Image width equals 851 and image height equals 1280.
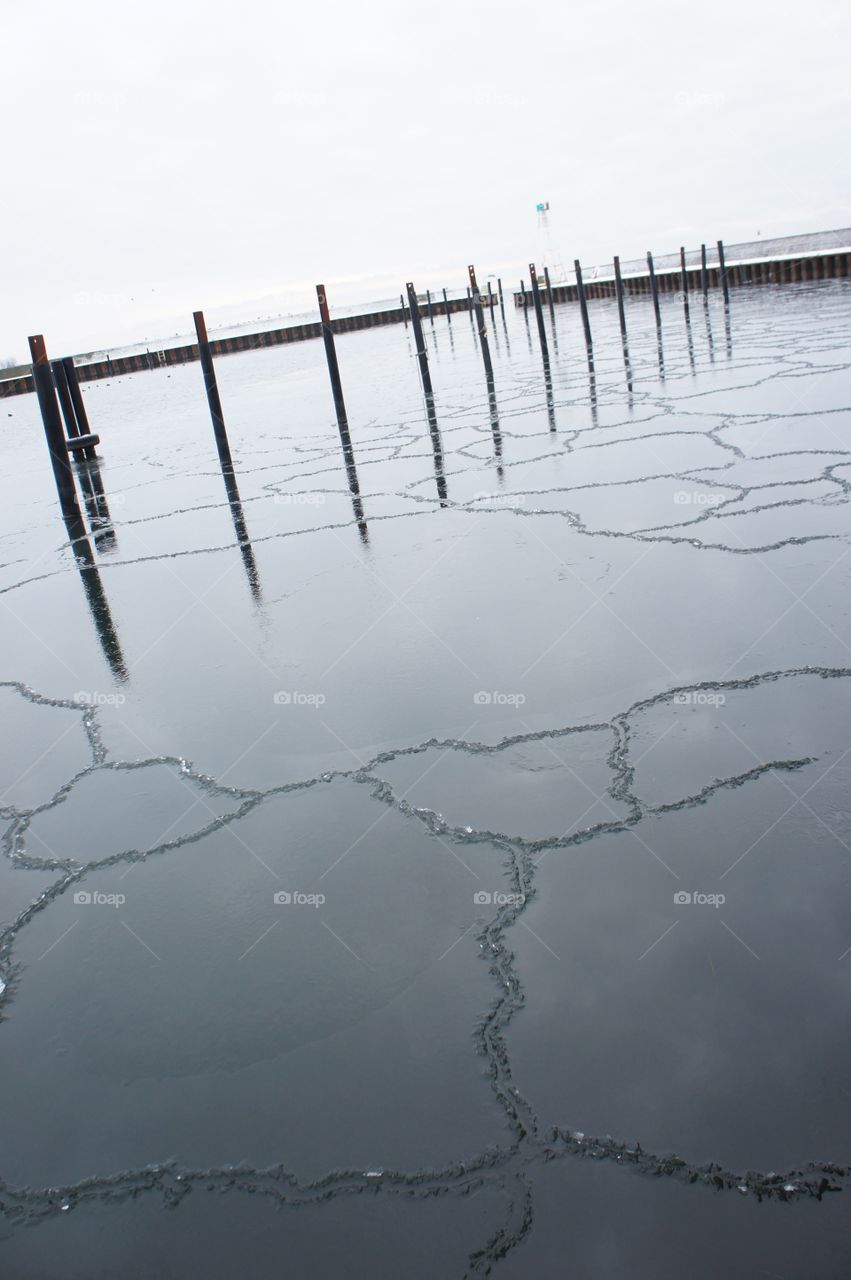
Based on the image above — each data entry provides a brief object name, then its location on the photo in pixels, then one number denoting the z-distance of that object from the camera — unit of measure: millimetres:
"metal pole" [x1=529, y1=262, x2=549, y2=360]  16266
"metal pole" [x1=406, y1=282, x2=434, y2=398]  14031
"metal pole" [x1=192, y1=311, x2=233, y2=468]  11008
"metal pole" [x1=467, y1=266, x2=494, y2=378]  15141
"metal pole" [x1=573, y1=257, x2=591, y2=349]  18125
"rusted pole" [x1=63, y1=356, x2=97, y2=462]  13500
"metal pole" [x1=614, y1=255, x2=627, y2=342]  19689
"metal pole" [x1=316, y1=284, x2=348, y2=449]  12349
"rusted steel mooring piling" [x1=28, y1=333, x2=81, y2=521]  9977
